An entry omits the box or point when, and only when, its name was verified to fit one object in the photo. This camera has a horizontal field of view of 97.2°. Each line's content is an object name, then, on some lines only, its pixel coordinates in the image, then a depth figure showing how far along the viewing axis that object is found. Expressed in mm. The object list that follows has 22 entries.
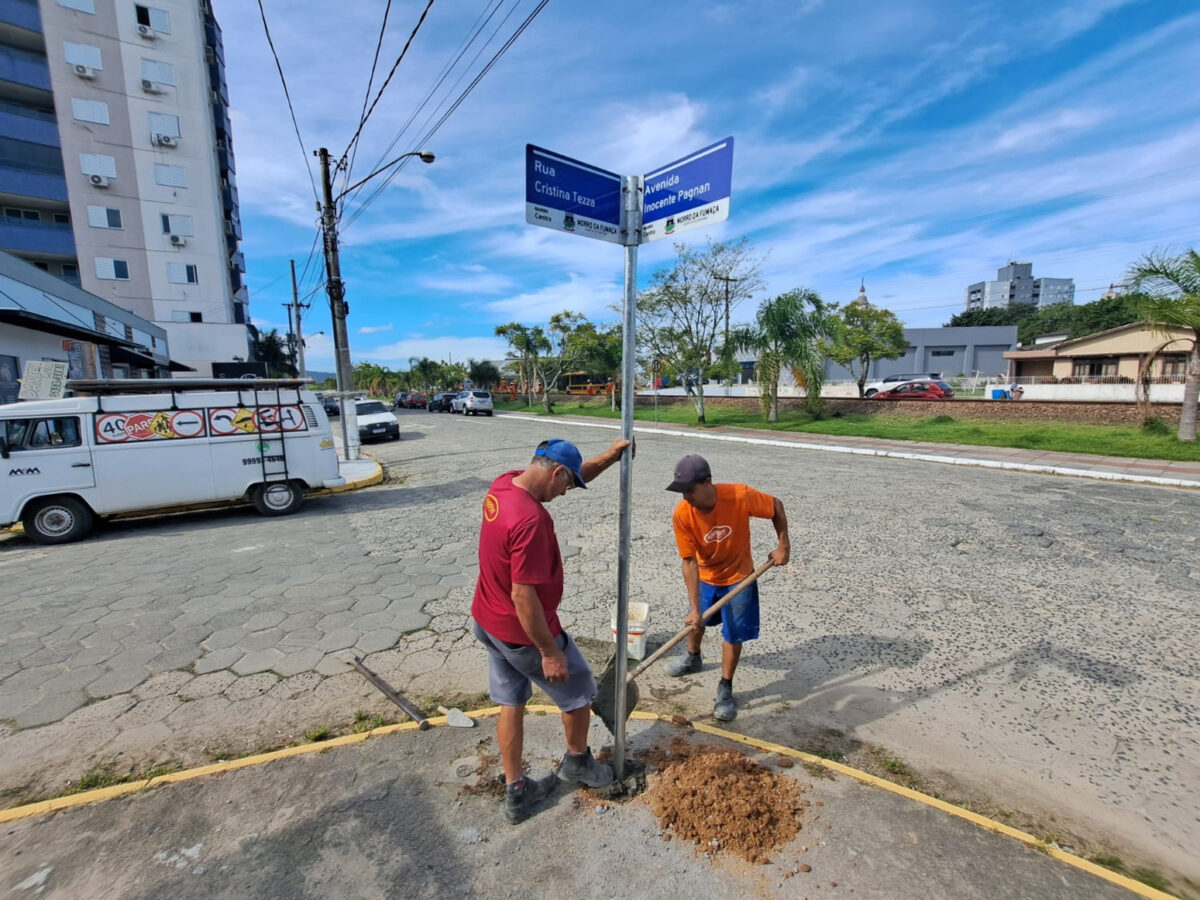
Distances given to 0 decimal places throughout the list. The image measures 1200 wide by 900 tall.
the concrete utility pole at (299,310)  26381
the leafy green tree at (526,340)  35094
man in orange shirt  2816
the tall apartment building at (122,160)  26844
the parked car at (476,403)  33375
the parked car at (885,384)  30828
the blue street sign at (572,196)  2082
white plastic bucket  3514
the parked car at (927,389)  23747
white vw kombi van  6379
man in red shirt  2014
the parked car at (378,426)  18953
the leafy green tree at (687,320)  22453
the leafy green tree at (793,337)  19484
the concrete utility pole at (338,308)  12734
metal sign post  2098
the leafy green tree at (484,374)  54844
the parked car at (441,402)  37188
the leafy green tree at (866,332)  29875
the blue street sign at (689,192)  2088
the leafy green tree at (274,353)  47562
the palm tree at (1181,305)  11469
